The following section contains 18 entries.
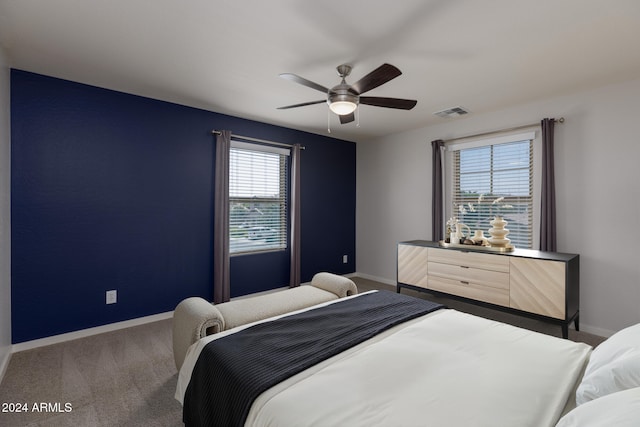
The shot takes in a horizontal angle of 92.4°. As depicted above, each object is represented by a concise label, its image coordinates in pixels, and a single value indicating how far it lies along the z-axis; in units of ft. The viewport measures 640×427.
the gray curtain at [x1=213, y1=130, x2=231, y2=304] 12.94
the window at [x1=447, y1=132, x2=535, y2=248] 12.37
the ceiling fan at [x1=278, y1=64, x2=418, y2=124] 7.10
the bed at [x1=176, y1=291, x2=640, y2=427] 3.57
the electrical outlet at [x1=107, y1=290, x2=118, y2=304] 10.71
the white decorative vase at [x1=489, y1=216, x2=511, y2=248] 11.72
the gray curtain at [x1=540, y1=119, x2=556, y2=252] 11.28
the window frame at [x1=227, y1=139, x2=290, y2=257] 13.91
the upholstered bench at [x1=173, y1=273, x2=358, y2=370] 6.96
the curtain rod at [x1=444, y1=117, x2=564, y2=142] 11.22
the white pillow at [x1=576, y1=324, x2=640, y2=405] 3.36
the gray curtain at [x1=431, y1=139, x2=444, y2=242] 14.64
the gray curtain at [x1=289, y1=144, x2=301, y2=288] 15.37
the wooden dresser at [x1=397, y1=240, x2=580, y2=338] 9.71
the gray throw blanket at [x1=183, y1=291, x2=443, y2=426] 4.36
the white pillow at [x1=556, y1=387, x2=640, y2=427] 2.47
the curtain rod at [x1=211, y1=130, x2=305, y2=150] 13.06
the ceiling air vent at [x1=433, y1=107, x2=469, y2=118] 12.65
